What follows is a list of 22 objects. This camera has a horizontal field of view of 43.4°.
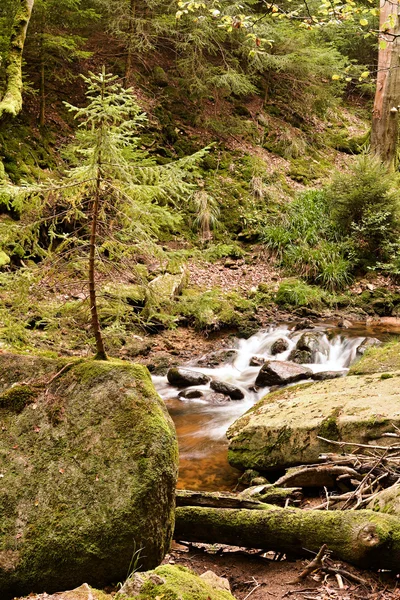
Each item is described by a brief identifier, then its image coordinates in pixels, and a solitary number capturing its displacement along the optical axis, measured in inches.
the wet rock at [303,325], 418.3
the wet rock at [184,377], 332.1
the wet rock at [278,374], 331.9
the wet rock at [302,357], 370.3
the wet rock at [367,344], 359.4
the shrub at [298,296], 463.3
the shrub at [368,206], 491.5
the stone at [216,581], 109.6
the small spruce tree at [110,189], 116.8
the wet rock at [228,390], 321.7
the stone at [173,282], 386.0
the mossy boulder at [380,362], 258.8
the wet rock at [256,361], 371.6
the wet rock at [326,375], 321.4
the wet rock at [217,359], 366.9
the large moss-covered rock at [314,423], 184.5
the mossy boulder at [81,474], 101.7
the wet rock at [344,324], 422.0
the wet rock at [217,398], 316.5
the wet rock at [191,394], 319.3
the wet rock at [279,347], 382.9
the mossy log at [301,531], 113.3
